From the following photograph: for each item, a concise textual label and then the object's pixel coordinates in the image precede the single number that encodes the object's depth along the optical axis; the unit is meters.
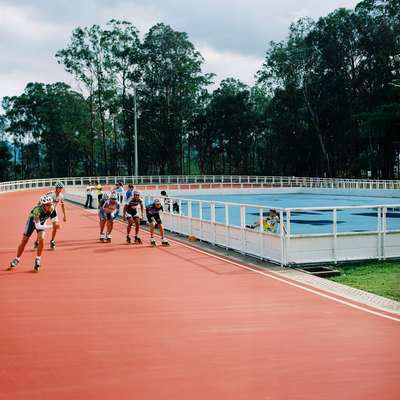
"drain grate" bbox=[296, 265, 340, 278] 12.78
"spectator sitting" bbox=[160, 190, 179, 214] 23.26
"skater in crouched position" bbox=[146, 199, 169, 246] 17.14
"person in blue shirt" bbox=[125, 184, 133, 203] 19.31
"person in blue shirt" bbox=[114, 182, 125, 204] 23.75
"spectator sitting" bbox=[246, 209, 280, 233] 14.51
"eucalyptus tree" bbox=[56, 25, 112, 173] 83.81
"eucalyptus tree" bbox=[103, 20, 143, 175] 84.81
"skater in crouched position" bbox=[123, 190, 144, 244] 17.50
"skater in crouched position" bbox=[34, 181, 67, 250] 14.89
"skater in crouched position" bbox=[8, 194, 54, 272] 12.12
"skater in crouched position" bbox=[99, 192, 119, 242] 17.67
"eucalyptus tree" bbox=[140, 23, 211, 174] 84.12
